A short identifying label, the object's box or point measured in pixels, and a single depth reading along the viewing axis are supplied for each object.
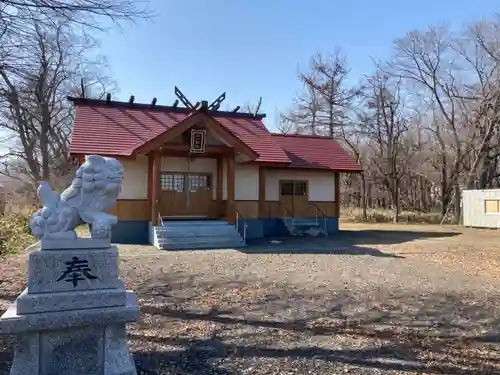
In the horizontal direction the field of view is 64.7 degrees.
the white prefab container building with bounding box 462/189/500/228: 20.86
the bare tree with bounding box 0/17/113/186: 26.84
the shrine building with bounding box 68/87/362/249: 14.20
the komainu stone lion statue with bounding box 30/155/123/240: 3.72
